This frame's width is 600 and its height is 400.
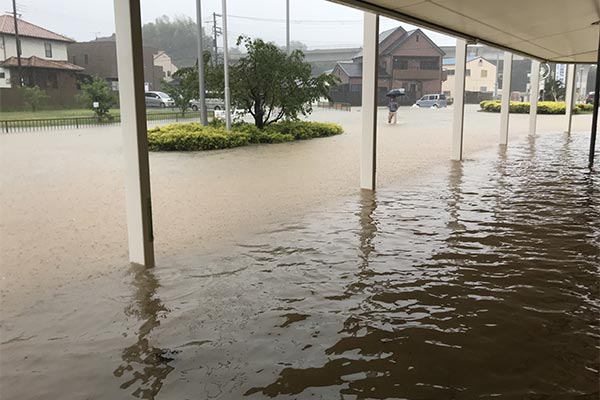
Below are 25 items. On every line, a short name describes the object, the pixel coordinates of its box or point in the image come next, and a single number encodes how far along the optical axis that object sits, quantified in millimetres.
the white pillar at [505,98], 15812
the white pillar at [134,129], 4320
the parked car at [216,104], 18700
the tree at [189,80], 18078
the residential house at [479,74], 58156
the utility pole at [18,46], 19188
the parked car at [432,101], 44062
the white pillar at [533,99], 18761
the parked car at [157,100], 30362
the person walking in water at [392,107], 25953
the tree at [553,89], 38125
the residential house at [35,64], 19609
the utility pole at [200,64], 16844
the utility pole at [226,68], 16484
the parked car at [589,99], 41375
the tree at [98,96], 21938
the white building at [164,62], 37500
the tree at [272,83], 17359
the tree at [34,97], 20234
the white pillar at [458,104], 12273
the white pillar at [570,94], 20672
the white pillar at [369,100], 8125
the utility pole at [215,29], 27956
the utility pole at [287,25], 25881
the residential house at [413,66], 47688
